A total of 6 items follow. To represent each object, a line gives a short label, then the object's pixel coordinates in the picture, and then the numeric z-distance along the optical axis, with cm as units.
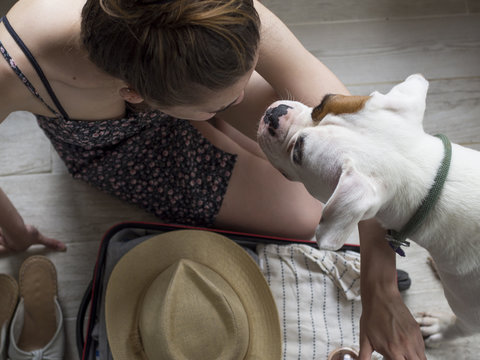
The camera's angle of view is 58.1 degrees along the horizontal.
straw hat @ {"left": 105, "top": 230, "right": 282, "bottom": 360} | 117
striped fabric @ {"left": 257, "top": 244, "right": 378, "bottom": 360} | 142
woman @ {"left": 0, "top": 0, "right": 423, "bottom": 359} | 72
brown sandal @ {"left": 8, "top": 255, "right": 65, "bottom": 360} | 145
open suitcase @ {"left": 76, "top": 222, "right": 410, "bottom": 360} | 134
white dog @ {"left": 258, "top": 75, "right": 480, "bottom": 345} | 80
